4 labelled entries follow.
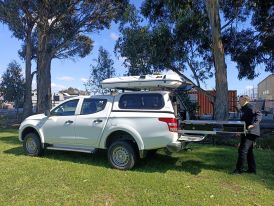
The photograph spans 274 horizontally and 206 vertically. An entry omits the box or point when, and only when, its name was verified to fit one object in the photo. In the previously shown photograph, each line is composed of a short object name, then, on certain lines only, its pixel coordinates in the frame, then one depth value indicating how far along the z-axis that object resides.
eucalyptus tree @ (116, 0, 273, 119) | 18.48
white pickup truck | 8.39
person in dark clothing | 8.30
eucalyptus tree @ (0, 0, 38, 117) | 21.28
